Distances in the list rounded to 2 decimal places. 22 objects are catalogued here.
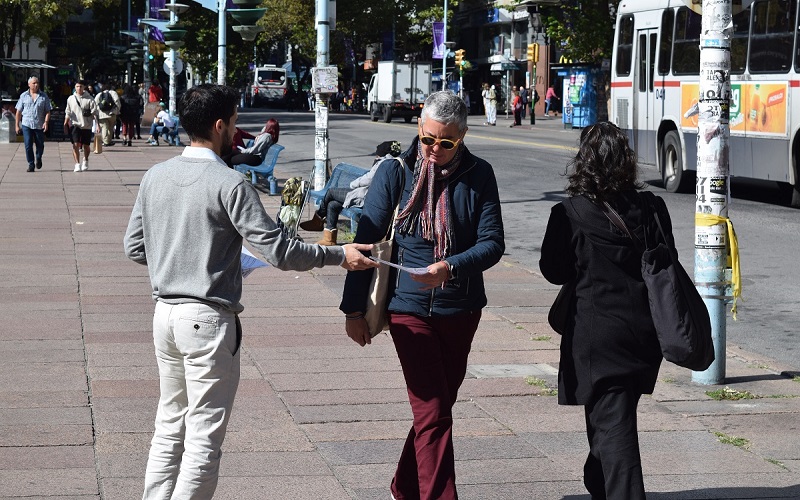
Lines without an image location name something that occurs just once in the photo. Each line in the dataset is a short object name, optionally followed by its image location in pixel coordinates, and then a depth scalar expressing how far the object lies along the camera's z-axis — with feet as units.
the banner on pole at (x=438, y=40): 217.27
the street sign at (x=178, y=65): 126.44
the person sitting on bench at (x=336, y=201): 41.91
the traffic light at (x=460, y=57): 203.49
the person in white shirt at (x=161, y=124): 110.22
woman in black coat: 14.60
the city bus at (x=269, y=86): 257.55
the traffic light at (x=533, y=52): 189.14
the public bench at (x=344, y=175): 46.71
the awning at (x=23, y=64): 139.23
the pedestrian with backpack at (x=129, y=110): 110.32
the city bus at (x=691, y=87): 59.26
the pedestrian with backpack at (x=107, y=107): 103.96
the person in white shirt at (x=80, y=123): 78.23
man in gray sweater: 13.52
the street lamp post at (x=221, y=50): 94.17
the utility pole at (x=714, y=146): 23.27
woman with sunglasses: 14.78
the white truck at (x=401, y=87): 185.06
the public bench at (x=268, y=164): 62.75
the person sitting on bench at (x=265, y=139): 61.52
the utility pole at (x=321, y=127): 53.42
